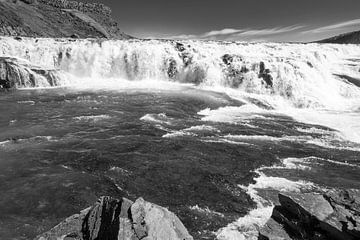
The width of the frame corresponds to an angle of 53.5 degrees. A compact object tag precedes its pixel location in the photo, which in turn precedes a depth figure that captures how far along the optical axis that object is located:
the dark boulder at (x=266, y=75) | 36.69
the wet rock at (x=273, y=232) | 7.62
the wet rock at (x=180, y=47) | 43.19
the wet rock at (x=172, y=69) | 41.19
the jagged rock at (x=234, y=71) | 37.94
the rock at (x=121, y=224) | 6.98
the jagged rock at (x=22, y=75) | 35.58
